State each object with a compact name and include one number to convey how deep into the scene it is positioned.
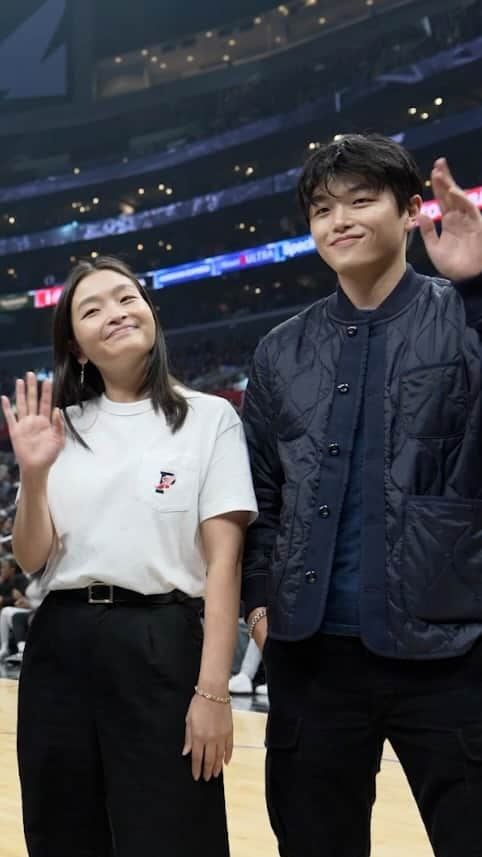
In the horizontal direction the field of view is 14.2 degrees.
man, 3.33
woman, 3.46
